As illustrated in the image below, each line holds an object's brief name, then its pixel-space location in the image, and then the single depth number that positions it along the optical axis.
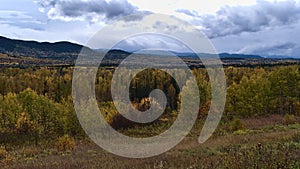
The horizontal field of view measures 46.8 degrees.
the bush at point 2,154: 18.47
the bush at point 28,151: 22.48
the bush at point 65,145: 22.25
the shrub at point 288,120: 27.72
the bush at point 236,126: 27.48
